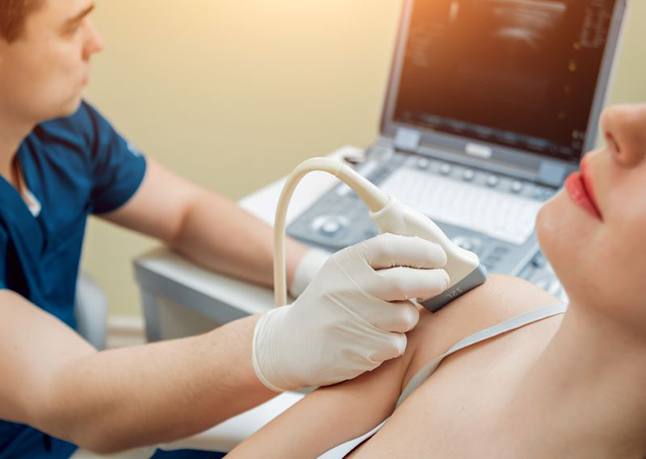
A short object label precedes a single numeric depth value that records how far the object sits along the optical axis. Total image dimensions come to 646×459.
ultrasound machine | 1.36
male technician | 0.83
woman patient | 0.66
